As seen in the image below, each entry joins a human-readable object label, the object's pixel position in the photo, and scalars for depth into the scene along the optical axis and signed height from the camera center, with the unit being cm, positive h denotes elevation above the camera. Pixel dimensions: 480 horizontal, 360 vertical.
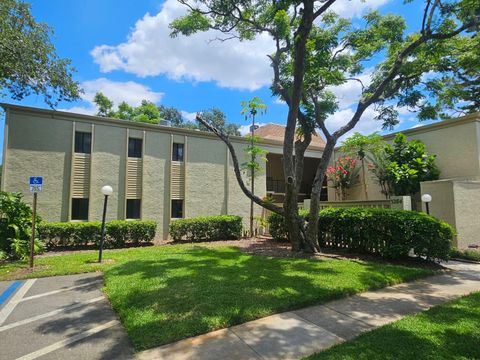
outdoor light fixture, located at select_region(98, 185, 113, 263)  921 +44
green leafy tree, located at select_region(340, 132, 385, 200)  1533 +338
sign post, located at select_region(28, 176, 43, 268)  810 +43
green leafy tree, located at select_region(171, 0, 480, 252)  862 +503
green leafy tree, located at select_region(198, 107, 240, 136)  3853 +1143
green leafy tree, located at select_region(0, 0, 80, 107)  1230 +665
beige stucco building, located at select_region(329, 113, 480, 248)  1039 +139
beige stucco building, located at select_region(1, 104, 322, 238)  1218 +176
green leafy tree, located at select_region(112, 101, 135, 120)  2890 +940
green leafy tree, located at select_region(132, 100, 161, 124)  2923 +969
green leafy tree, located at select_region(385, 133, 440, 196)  1394 +176
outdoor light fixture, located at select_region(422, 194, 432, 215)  980 +24
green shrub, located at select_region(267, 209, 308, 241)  1266 -103
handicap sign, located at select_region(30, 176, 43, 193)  809 +55
